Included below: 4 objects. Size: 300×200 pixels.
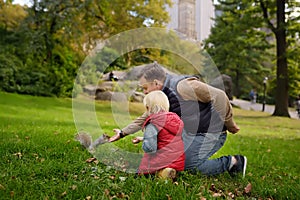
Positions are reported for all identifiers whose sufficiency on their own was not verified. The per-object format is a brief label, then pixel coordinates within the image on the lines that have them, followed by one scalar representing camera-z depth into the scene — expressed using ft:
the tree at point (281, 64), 64.28
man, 12.45
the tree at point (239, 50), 65.69
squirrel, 13.78
